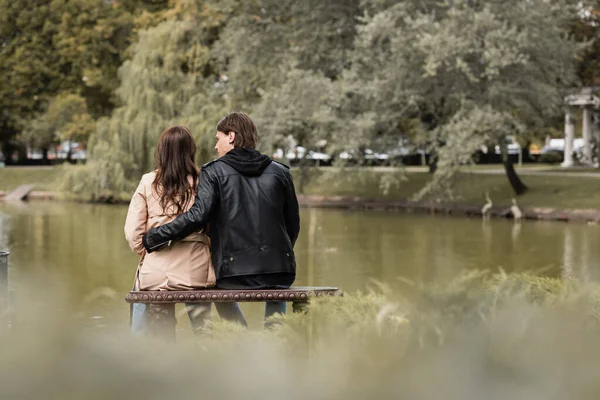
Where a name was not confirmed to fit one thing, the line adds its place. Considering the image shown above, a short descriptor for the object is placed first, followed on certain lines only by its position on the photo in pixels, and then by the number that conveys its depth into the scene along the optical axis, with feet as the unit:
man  24.67
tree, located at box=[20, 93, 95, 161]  165.78
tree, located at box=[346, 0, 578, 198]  112.47
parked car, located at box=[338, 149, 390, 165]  120.16
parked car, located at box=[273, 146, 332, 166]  127.34
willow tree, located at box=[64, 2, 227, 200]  137.28
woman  24.43
